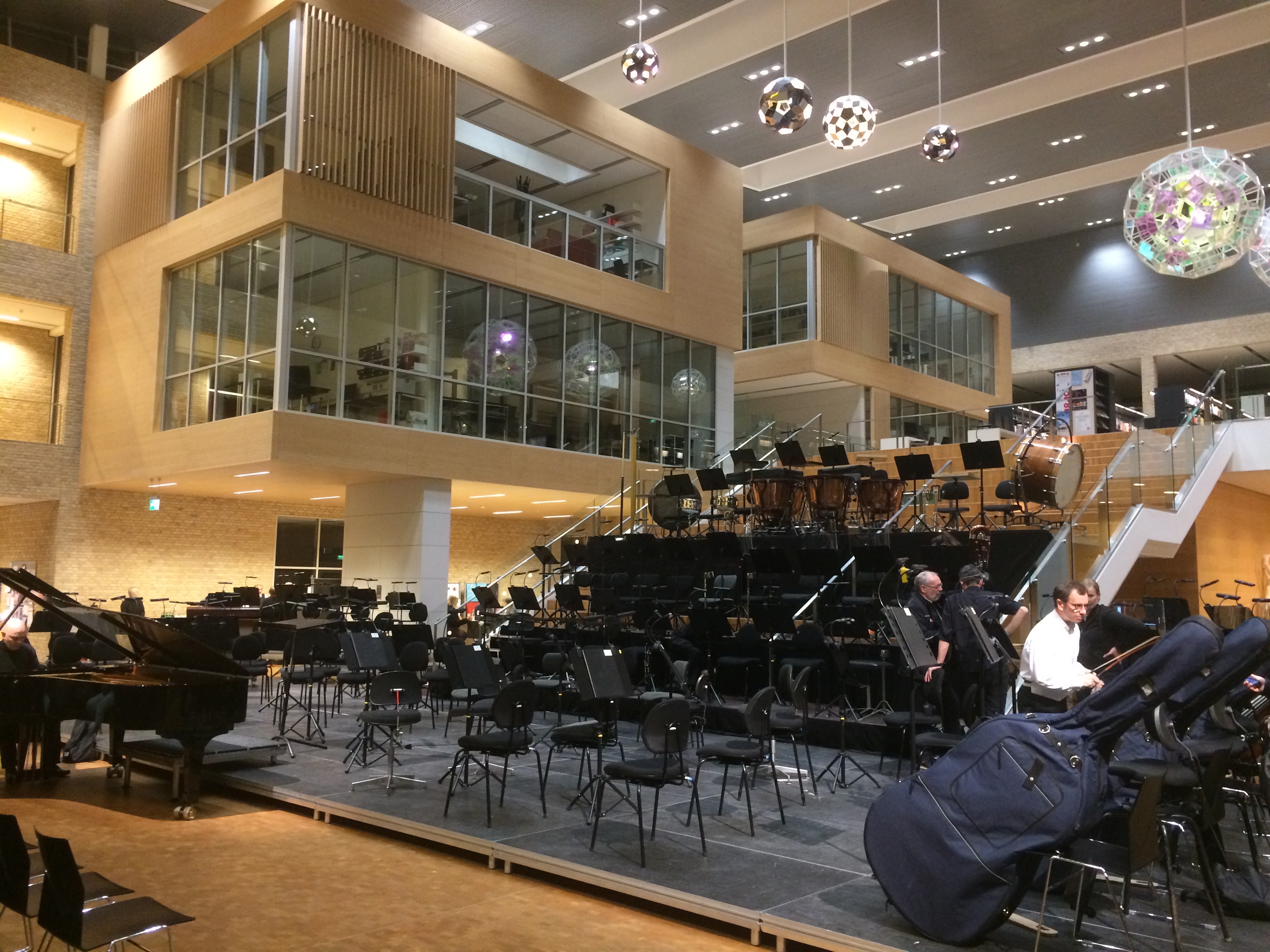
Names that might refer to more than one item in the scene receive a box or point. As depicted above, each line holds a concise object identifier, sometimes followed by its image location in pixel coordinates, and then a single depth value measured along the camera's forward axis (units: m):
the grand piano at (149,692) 7.10
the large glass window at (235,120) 15.45
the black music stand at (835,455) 13.09
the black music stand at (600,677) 6.82
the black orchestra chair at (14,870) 3.47
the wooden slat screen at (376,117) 15.11
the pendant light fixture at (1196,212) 7.80
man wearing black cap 7.55
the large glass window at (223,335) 15.00
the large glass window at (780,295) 23.48
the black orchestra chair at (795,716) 7.18
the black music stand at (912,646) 6.81
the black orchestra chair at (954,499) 12.59
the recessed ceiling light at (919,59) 19.02
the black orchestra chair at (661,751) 5.93
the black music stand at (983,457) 11.81
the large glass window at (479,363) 15.21
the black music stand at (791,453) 13.59
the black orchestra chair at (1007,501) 11.75
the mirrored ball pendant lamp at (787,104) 10.05
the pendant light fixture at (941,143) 11.45
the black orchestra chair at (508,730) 6.82
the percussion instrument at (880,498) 13.58
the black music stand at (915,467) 12.30
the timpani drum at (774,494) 13.52
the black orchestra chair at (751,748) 6.52
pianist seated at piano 8.25
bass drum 11.23
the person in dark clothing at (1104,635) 6.77
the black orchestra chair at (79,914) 3.21
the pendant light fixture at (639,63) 10.58
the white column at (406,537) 16.14
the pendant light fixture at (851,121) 10.45
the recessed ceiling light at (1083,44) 18.72
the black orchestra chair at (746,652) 10.41
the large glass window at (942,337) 26.55
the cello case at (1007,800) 4.22
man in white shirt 5.97
